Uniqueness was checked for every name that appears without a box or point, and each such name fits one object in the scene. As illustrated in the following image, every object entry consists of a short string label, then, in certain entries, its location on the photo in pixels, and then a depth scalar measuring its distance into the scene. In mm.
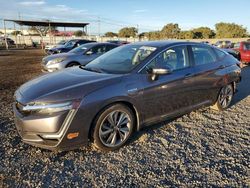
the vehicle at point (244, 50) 10878
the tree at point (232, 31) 51558
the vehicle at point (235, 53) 9975
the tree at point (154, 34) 54570
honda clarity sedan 2549
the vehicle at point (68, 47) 11983
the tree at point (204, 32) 51735
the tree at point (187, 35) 49286
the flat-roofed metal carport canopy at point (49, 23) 31461
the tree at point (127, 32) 60402
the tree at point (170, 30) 54380
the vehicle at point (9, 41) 33252
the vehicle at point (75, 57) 7191
